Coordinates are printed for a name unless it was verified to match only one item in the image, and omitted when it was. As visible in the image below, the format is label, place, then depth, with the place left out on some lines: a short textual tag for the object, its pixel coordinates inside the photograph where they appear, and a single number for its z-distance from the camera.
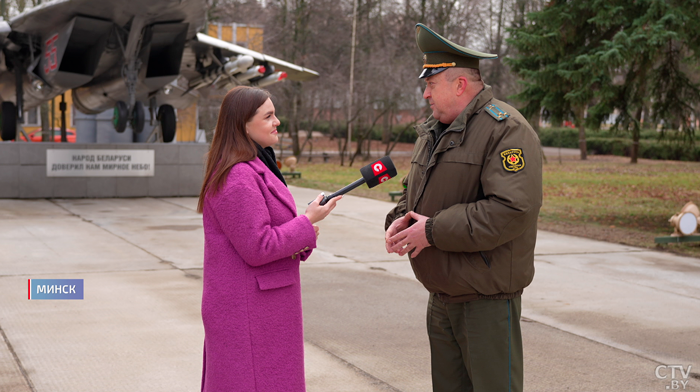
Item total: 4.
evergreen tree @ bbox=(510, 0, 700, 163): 10.95
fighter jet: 14.98
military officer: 2.70
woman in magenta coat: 2.57
